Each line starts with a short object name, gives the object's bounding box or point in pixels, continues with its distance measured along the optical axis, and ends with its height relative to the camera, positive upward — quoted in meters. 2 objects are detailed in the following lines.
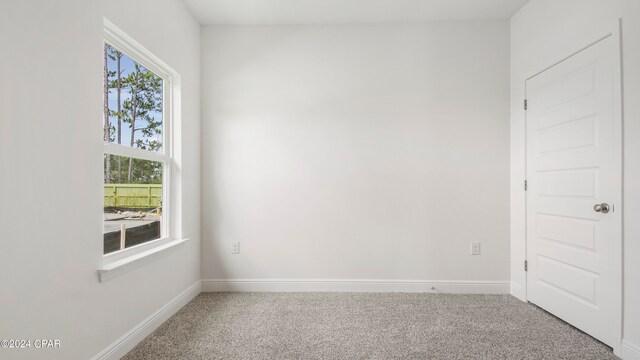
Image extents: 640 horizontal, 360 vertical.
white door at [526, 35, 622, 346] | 1.84 -0.09
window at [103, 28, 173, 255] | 1.82 +0.23
